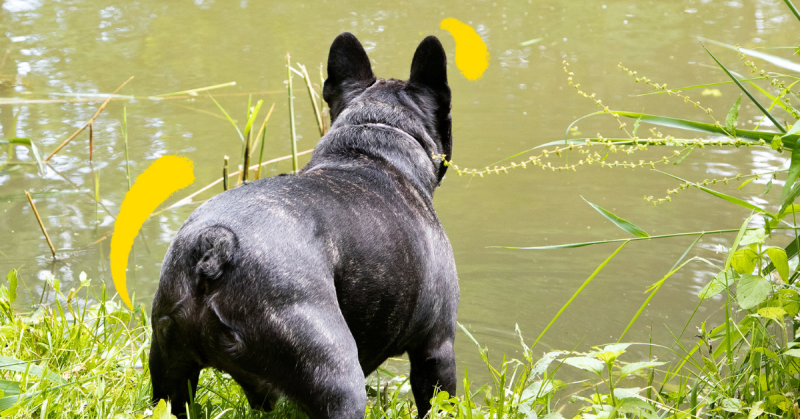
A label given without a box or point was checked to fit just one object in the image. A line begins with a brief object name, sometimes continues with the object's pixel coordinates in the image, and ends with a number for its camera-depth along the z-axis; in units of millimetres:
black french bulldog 3799
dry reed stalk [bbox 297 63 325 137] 8594
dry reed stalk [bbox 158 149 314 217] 9469
